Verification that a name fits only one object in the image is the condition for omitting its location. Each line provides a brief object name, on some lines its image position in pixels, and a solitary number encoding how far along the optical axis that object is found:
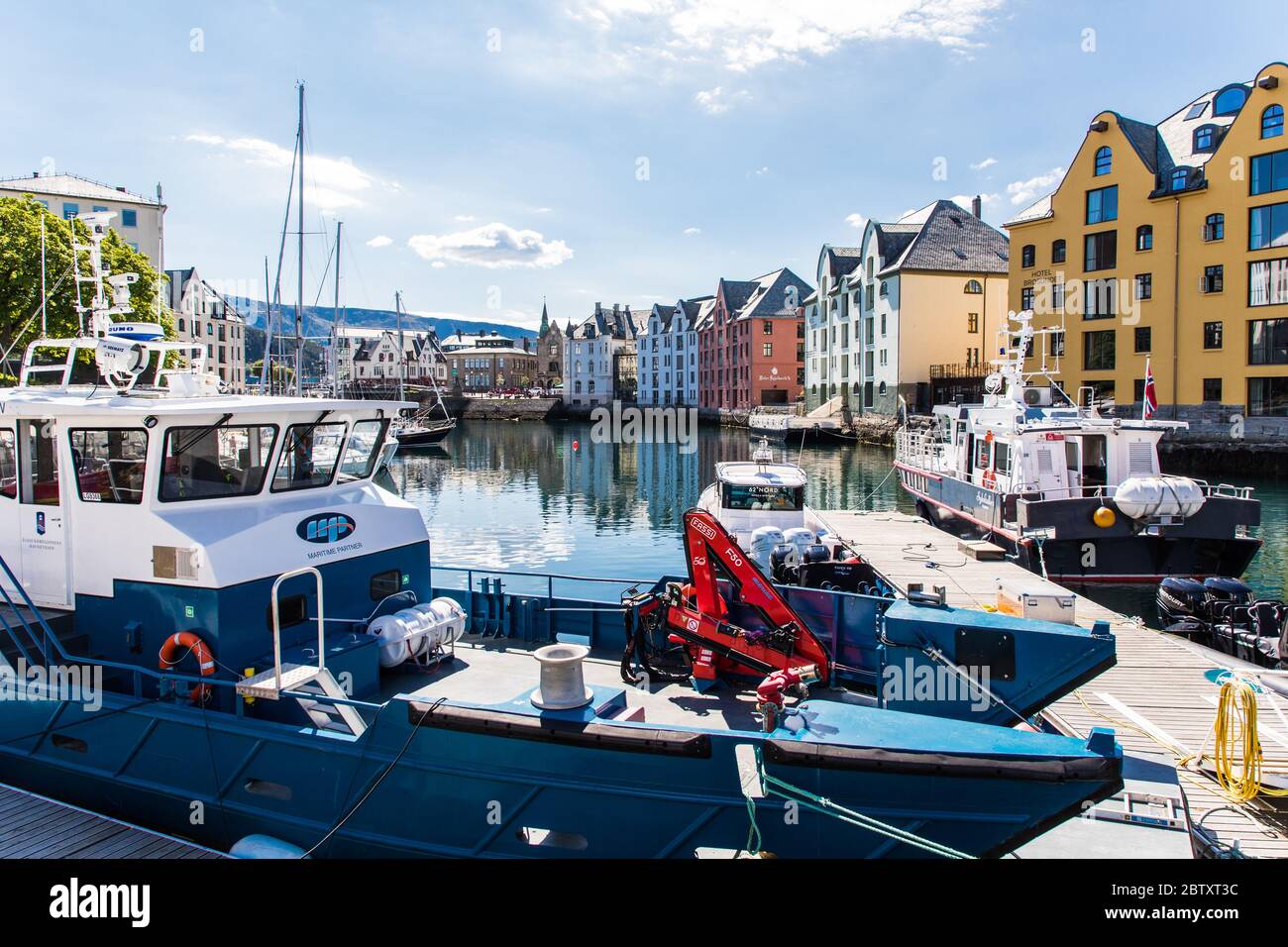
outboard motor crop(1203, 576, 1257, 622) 16.08
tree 33.91
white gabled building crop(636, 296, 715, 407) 108.00
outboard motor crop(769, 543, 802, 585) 14.68
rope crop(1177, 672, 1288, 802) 7.65
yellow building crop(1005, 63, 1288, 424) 42.47
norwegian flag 23.95
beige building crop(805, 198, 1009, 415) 62.75
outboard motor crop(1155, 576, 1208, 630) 17.16
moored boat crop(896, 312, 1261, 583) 20.73
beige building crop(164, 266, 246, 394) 84.75
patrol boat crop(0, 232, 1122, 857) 6.03
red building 89.88
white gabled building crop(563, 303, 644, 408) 122.00
